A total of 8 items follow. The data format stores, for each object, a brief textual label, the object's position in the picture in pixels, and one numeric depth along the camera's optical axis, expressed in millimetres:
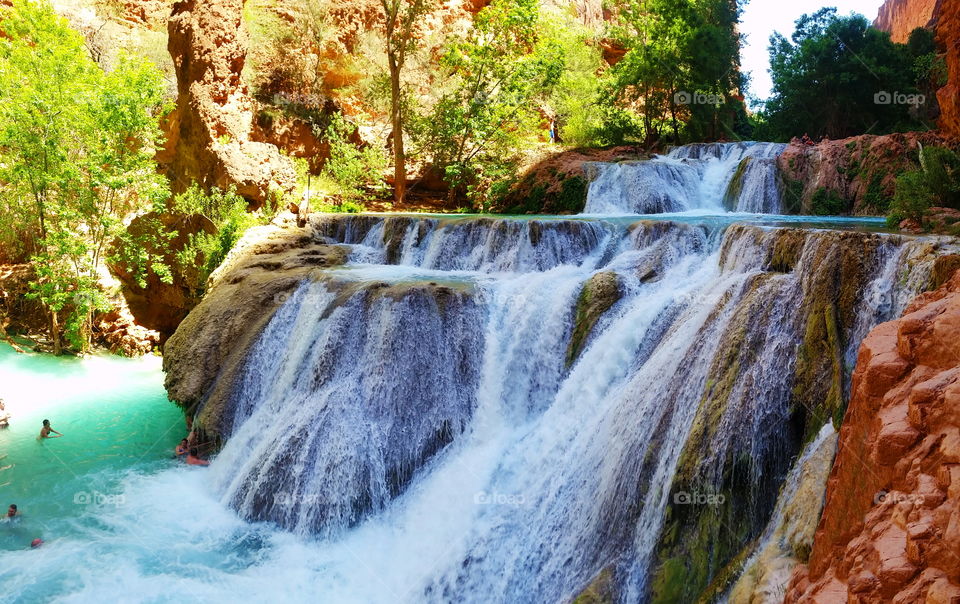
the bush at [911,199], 7047
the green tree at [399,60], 17016
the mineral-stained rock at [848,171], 11047
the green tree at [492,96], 17344
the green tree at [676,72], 18969
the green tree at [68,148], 12133
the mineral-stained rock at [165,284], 13812
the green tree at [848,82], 17000
